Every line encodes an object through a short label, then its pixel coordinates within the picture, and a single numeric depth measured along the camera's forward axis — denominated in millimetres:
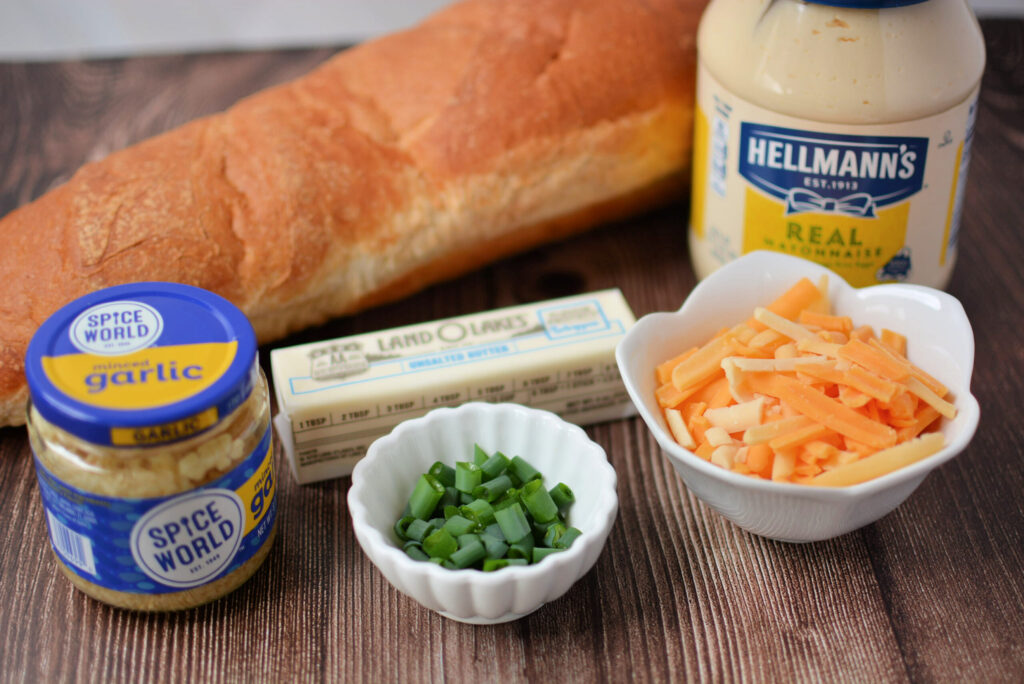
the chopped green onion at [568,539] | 555
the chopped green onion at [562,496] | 574
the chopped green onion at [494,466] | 579
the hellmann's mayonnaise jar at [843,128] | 604
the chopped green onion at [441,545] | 553
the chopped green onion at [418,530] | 560
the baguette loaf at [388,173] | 634
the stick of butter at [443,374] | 610
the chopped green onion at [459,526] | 560
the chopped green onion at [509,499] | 569
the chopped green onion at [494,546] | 554
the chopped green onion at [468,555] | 551
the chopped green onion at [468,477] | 572
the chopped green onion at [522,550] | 556
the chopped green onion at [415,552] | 554
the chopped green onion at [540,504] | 566
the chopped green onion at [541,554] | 553
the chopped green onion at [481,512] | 565
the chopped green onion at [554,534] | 559
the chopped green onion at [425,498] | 568
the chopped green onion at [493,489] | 573
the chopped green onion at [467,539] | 555
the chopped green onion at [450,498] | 577
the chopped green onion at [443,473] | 581
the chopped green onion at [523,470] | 582
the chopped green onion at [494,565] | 546
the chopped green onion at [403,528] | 565
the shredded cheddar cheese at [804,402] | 553
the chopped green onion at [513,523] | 558
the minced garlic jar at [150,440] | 527
